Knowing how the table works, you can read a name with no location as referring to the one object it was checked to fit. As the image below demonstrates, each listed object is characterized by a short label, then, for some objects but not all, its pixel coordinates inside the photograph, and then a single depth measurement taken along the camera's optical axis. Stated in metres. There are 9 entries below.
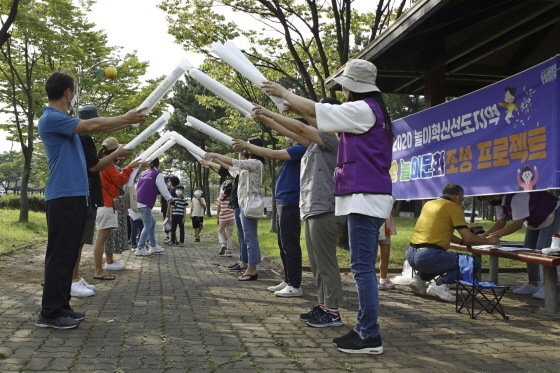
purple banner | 5.43
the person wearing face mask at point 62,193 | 4.59
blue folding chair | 5.40
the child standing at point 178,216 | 14.94
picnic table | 5.37
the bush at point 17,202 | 33.56
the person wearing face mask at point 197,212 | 16.06
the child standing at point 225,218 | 12.04
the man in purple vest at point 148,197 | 11.56
